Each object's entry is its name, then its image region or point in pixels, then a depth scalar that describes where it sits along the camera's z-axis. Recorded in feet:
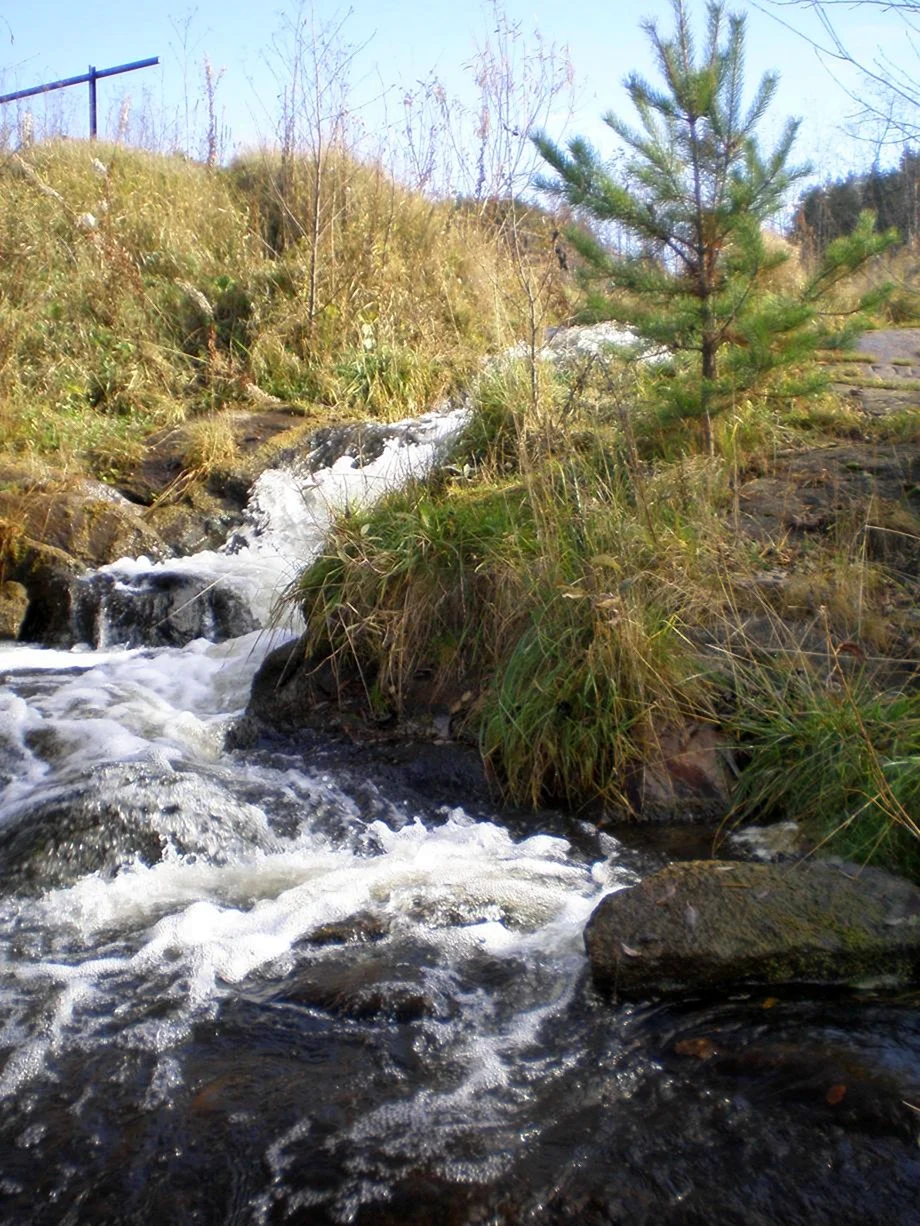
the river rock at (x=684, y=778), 13.74
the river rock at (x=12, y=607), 22.81
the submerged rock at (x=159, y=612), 22.13
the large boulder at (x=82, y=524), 24.57
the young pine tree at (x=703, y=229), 18.35
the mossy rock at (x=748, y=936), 9.82
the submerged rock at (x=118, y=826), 12.60
